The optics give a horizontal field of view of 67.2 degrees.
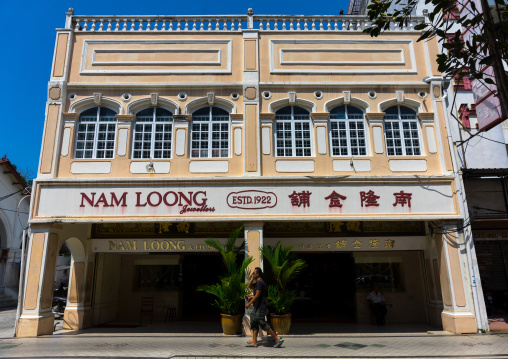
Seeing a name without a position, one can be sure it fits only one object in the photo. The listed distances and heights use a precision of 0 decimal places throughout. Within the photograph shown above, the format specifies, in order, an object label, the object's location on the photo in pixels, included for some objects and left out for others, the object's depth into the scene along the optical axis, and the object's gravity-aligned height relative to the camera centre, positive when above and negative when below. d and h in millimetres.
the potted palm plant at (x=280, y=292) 9312 -258
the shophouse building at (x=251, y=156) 10109 +3420
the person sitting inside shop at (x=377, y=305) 11383 -734
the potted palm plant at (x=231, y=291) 9273 -209
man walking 7875 -630
